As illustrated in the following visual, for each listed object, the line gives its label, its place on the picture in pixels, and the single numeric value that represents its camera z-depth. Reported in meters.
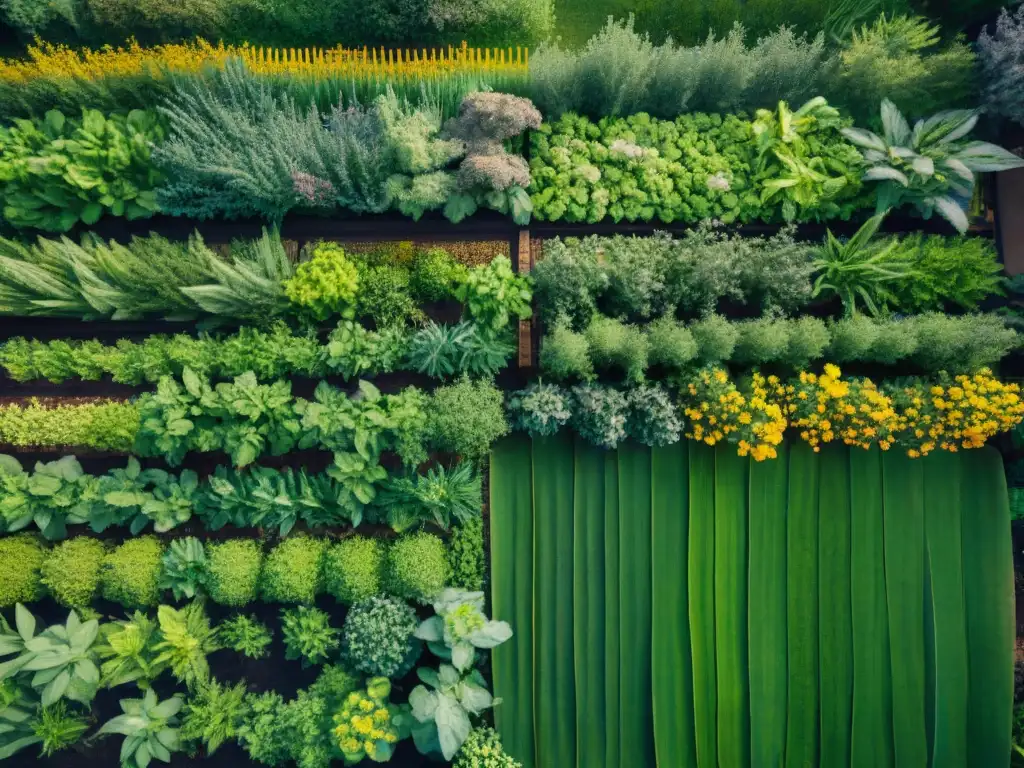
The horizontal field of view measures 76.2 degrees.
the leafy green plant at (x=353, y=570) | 7.41
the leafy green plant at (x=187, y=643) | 7.23
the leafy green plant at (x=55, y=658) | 7.00
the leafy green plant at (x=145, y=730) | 7.08
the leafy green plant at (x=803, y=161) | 7.77
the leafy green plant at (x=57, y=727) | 7.26
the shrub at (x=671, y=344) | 7.20
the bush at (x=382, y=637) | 7.09
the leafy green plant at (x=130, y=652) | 7.18
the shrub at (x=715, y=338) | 7.23
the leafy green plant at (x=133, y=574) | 7.42
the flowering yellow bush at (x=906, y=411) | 7.13
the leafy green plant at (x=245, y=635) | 7.59
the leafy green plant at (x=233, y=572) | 7.44
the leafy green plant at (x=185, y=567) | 7.44
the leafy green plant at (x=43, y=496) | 7.46
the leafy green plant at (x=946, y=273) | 7.64
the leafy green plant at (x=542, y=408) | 7.27
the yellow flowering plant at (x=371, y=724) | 6.71
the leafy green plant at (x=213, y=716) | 7.29
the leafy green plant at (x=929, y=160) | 7.59
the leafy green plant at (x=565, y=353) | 7.16
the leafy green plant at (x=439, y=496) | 7.35
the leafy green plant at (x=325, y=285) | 7.55
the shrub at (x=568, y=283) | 7.33
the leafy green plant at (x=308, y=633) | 7.46
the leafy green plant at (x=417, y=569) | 7.29
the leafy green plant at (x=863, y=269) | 7.62
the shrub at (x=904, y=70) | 7.57
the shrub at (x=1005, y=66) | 7.34
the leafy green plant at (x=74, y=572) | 7.44
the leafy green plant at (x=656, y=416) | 7.23
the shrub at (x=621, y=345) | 7.21
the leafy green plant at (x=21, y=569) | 7.48
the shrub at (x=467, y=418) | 7.24
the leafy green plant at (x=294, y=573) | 7.43
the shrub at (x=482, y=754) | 6.97
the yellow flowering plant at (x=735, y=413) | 7.09
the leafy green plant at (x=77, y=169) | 7.66
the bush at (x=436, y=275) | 7.70
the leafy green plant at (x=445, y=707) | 6.84
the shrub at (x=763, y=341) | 7.22
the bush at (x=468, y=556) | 7.67
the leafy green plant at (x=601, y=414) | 7.21
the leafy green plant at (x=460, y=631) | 6.96
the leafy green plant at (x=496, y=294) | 7.50
